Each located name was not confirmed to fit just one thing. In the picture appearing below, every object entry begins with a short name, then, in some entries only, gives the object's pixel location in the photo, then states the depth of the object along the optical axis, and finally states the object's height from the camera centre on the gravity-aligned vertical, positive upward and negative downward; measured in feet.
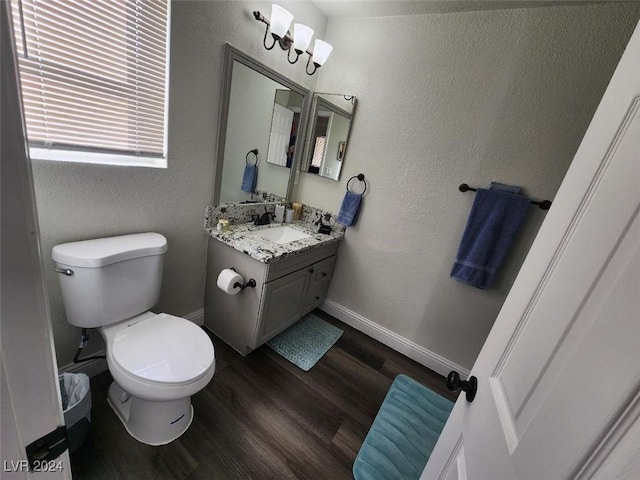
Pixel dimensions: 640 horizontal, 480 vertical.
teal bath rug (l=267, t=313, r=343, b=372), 6.29 -4.56
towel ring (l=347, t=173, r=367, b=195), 6.87 -0.38
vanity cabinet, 5.42 -3.23
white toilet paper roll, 5.19 -2.67
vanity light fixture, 4.96 +2.12
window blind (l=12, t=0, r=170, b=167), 3.23 +0.36
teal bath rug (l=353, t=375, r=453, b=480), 4.34 -4.54
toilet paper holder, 5.34 -2.76
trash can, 3.54 -3.94
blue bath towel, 5.22 -0.83
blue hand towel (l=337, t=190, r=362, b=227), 7.02 -1.19
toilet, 3.57 -3.13
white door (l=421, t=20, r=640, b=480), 1.10 -0.64
